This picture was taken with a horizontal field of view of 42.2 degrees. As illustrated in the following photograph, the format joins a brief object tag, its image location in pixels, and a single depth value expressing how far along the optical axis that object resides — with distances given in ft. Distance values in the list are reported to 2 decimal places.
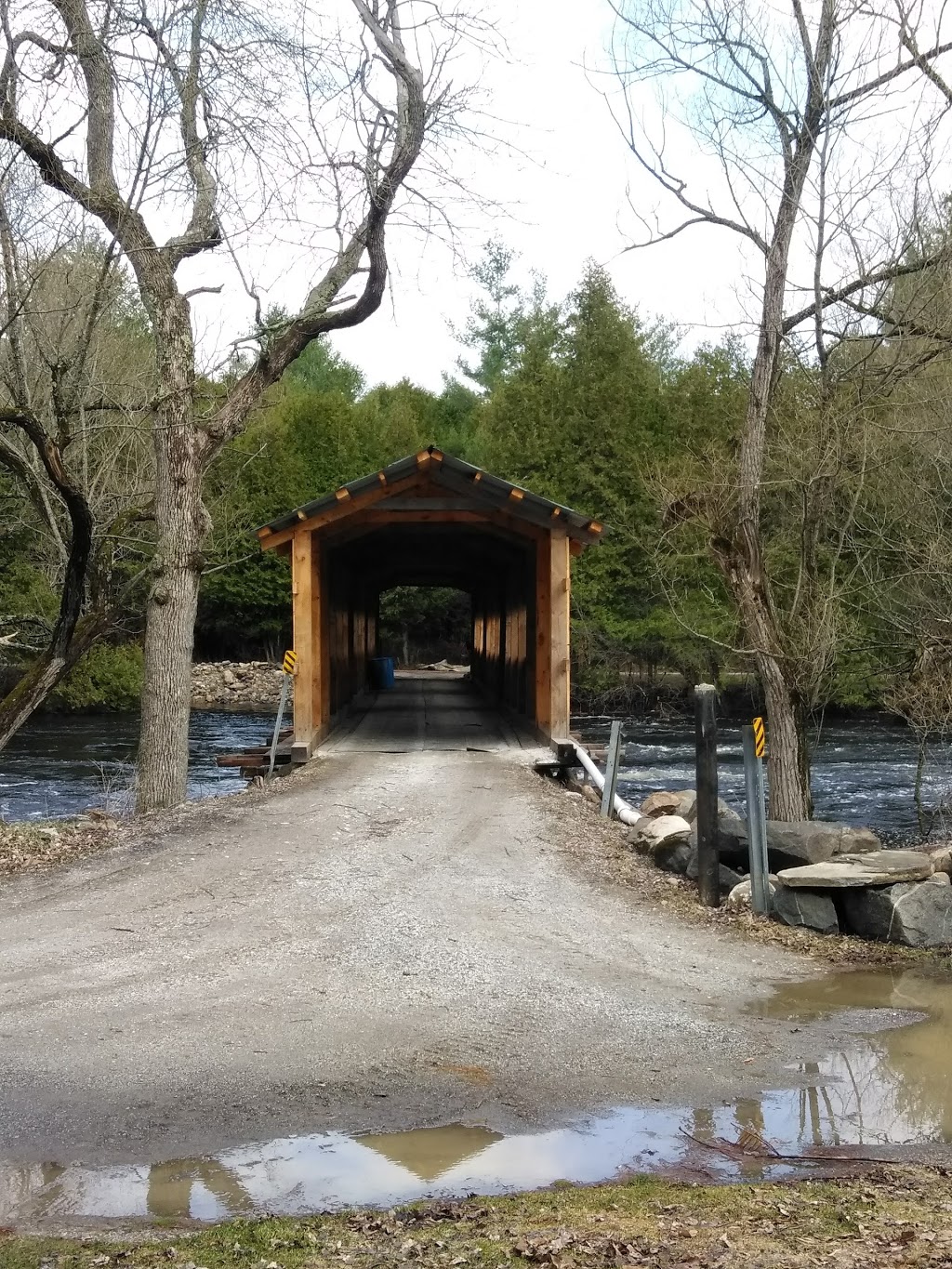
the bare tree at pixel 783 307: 40.75
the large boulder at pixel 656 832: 31.45
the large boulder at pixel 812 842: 28.96
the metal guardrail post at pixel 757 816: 25.88
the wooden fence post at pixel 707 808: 27.68
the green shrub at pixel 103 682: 99.04
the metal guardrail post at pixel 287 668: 46.72
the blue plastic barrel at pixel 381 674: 94.32
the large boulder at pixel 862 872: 25.39
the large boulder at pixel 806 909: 25.40
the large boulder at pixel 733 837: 30.89
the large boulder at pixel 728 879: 29.01
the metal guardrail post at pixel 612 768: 37.78
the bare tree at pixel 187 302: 36.63
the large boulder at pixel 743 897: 26.63
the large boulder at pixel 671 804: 38.19
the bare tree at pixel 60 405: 30.99
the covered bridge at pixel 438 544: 48.21
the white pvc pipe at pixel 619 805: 38.09
